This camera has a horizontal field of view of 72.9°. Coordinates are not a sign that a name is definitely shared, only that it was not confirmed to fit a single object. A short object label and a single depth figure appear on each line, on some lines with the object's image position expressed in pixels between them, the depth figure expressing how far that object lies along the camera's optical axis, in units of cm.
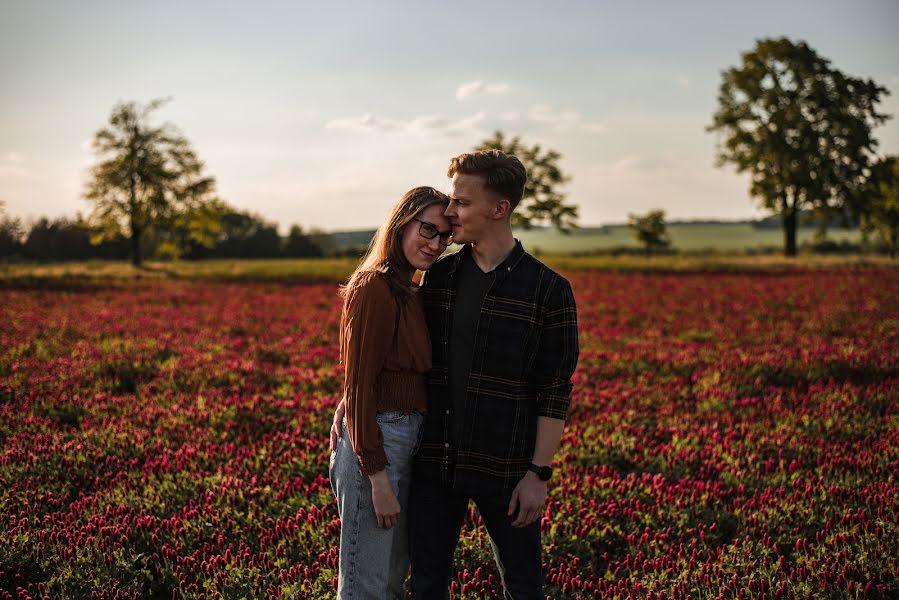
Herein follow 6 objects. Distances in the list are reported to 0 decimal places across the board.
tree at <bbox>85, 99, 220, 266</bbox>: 5519
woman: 288
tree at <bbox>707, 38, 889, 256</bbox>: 5081
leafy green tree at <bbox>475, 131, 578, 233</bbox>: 5562
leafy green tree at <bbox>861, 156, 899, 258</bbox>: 5147
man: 309
